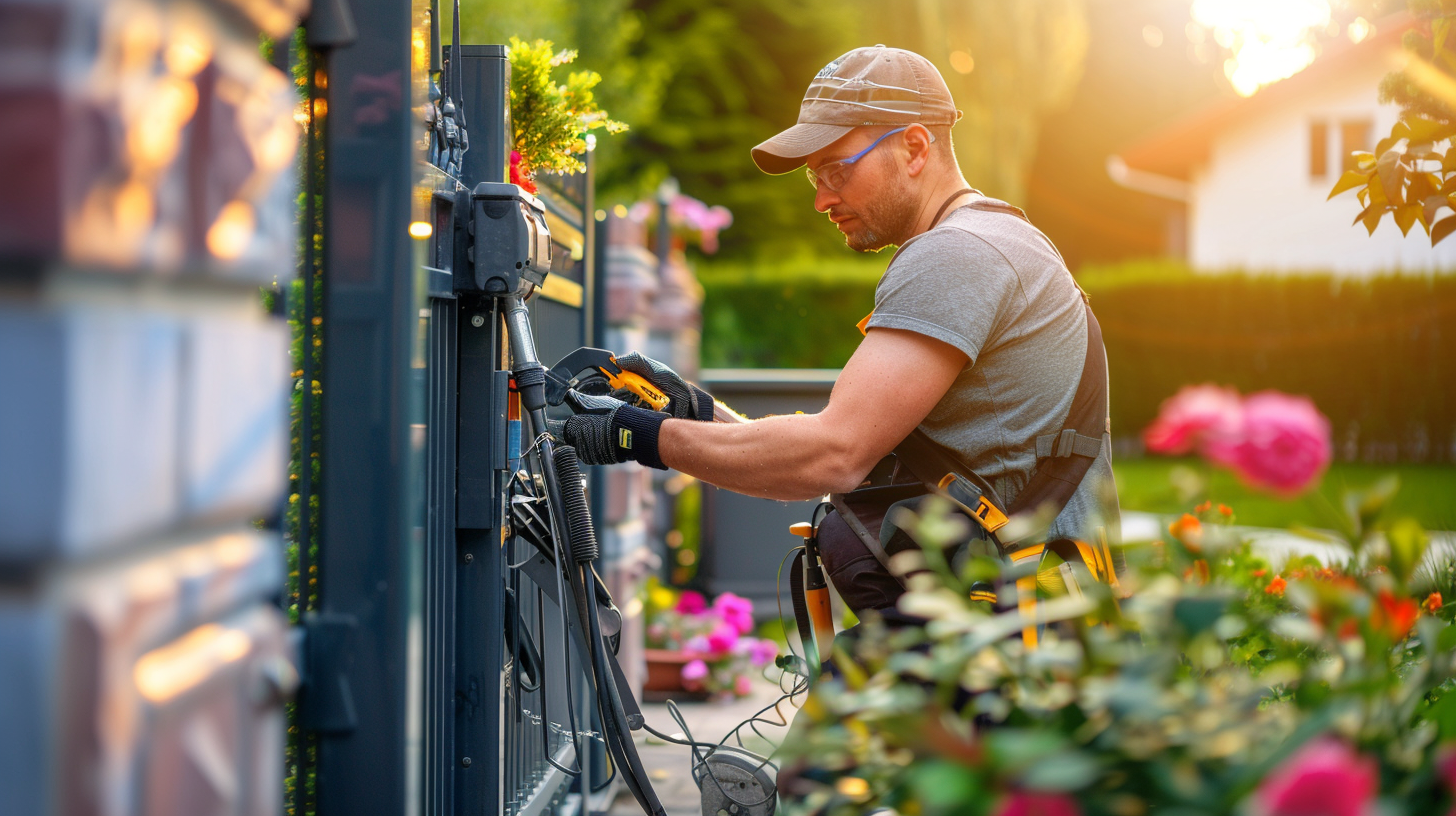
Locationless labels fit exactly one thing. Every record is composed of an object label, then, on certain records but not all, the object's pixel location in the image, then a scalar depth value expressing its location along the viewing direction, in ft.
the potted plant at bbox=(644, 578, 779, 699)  18.26
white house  57.57
